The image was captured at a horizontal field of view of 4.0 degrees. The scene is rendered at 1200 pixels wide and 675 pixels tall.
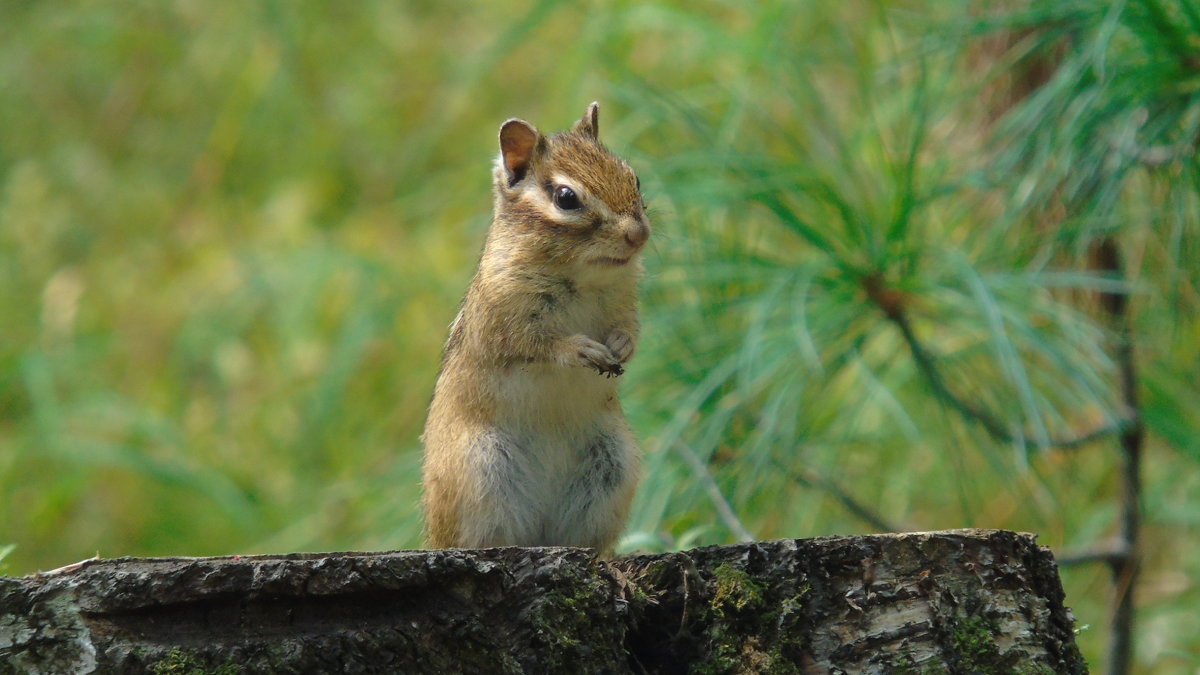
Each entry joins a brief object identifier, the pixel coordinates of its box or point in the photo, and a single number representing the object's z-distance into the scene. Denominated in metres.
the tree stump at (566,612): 4.90
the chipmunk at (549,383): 5.03
